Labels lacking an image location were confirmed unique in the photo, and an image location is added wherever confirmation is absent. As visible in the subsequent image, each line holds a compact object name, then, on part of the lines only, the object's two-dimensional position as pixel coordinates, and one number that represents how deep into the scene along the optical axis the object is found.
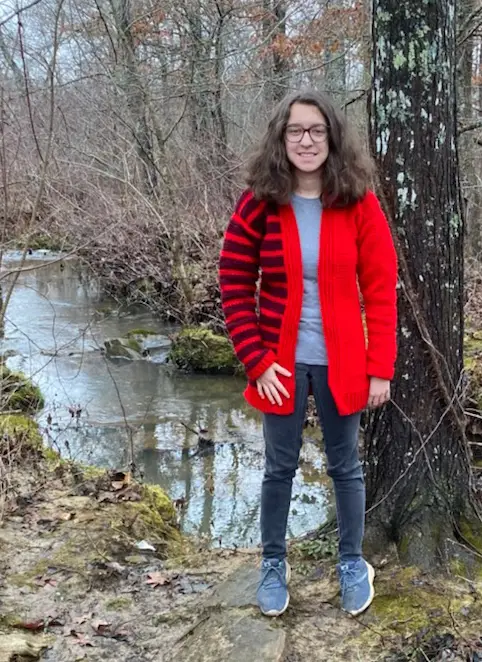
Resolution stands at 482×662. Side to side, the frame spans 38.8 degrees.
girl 2.62
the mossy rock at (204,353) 9.30
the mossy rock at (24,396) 7.17
